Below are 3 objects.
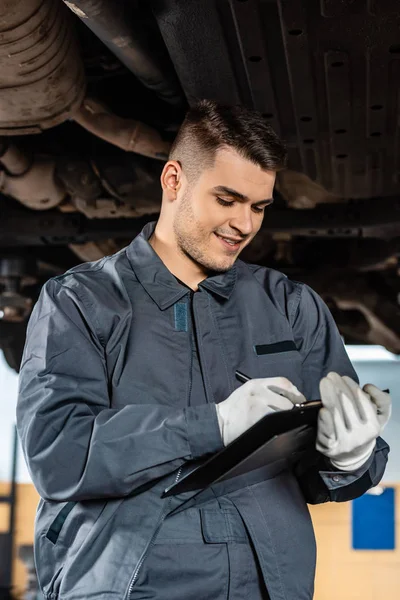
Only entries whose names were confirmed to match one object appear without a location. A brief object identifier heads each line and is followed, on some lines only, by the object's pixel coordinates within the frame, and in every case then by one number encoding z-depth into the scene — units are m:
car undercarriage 2.12
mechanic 1.76
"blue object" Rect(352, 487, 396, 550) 7.35
